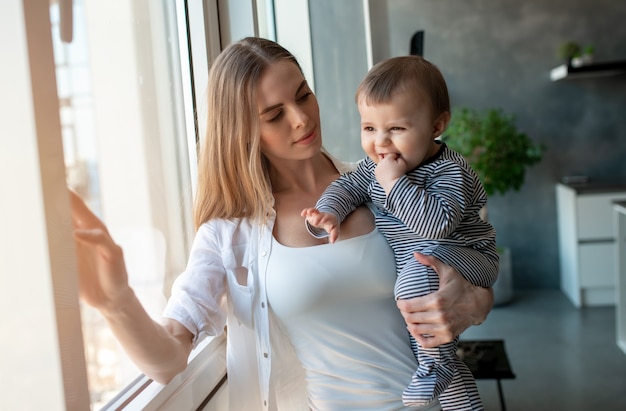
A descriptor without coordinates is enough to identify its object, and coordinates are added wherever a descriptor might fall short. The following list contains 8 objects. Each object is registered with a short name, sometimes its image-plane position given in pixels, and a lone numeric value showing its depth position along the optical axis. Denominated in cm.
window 76
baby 135
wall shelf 580
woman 140
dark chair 298
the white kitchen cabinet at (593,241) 564
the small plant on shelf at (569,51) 599
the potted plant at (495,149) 568
